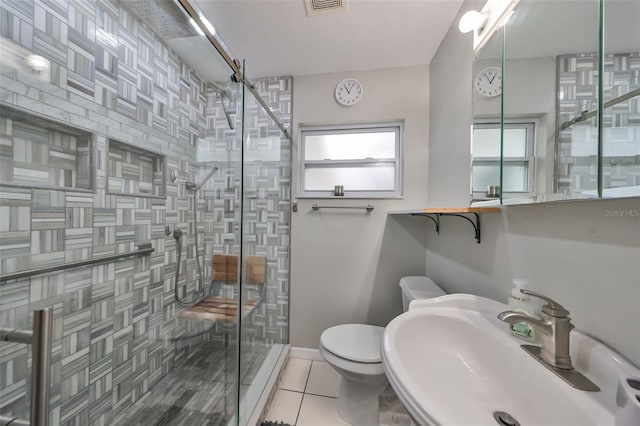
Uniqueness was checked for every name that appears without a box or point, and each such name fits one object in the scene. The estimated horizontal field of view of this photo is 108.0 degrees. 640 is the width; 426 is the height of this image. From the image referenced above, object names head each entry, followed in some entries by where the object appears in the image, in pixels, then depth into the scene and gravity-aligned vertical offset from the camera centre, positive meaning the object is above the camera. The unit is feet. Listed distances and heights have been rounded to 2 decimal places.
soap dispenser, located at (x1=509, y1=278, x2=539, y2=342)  2.39 -1.00
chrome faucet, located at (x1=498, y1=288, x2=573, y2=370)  1.96 -0.97
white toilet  3.96 -2.63
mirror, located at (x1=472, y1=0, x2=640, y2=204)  1.69 +1.04
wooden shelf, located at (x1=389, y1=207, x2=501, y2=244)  3.24 +0.05
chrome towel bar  5.93 +0.13
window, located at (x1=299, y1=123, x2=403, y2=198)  6.32 +1.47
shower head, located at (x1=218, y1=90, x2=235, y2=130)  4.70 +2.26
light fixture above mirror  3.12 +2.86
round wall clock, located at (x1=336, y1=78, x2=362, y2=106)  6.07 +3.16
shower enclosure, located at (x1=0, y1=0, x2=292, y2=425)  2.69 -0.10
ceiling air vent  4.12 +3.73
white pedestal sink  1.67 -1.42
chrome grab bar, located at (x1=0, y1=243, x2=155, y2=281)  2.61 -0.79
